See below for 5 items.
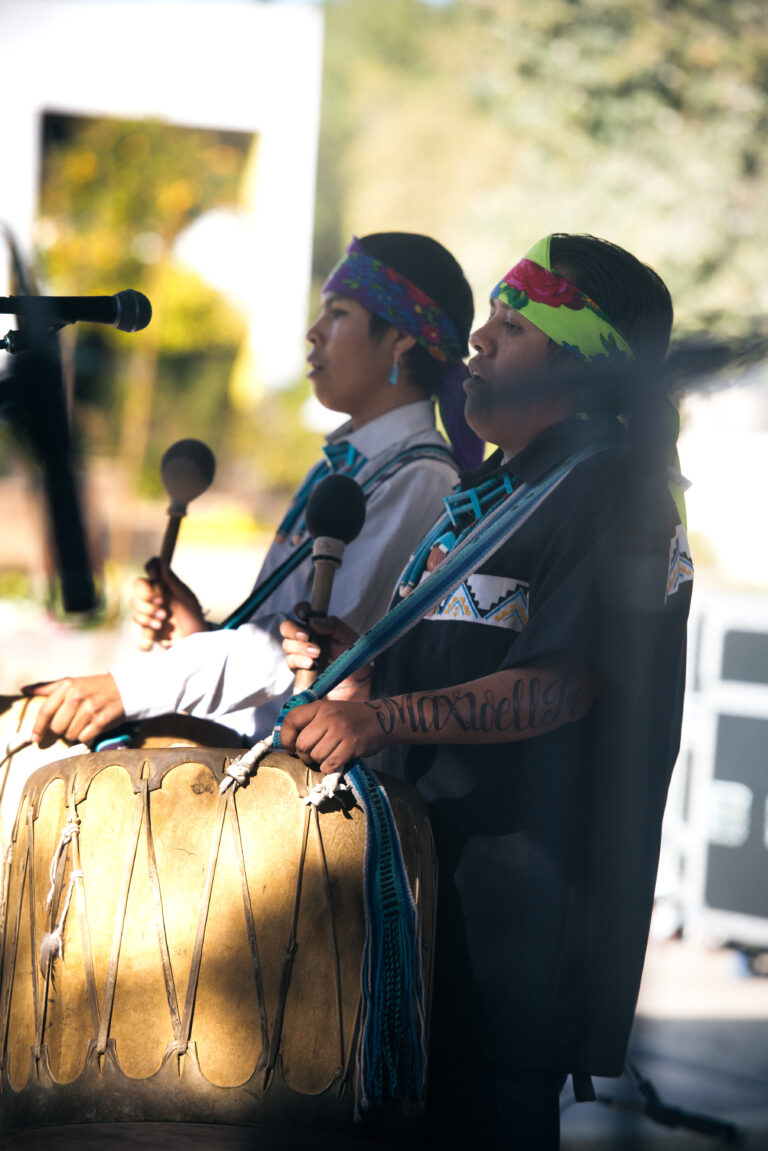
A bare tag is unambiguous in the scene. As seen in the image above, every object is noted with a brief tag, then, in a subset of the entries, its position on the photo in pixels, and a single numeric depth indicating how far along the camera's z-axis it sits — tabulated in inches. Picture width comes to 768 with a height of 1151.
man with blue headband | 256.3
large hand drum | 237.1
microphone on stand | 237.7
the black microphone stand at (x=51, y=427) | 232.7
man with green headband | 237.9
